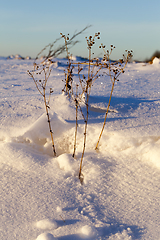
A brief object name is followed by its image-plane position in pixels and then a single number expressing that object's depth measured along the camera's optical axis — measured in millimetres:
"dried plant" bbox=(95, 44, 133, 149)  2291
